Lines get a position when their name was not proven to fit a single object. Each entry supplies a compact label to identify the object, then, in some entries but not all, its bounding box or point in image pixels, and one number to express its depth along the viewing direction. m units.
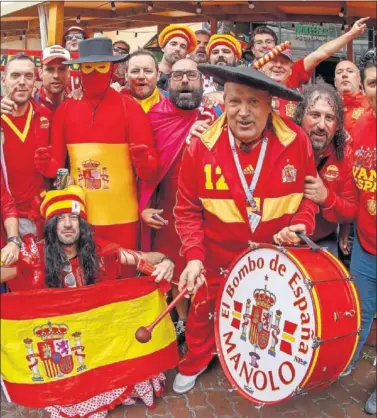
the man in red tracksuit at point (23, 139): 3.87
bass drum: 2.81
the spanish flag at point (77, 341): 3.29
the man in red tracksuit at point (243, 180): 3.25
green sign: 12.76
